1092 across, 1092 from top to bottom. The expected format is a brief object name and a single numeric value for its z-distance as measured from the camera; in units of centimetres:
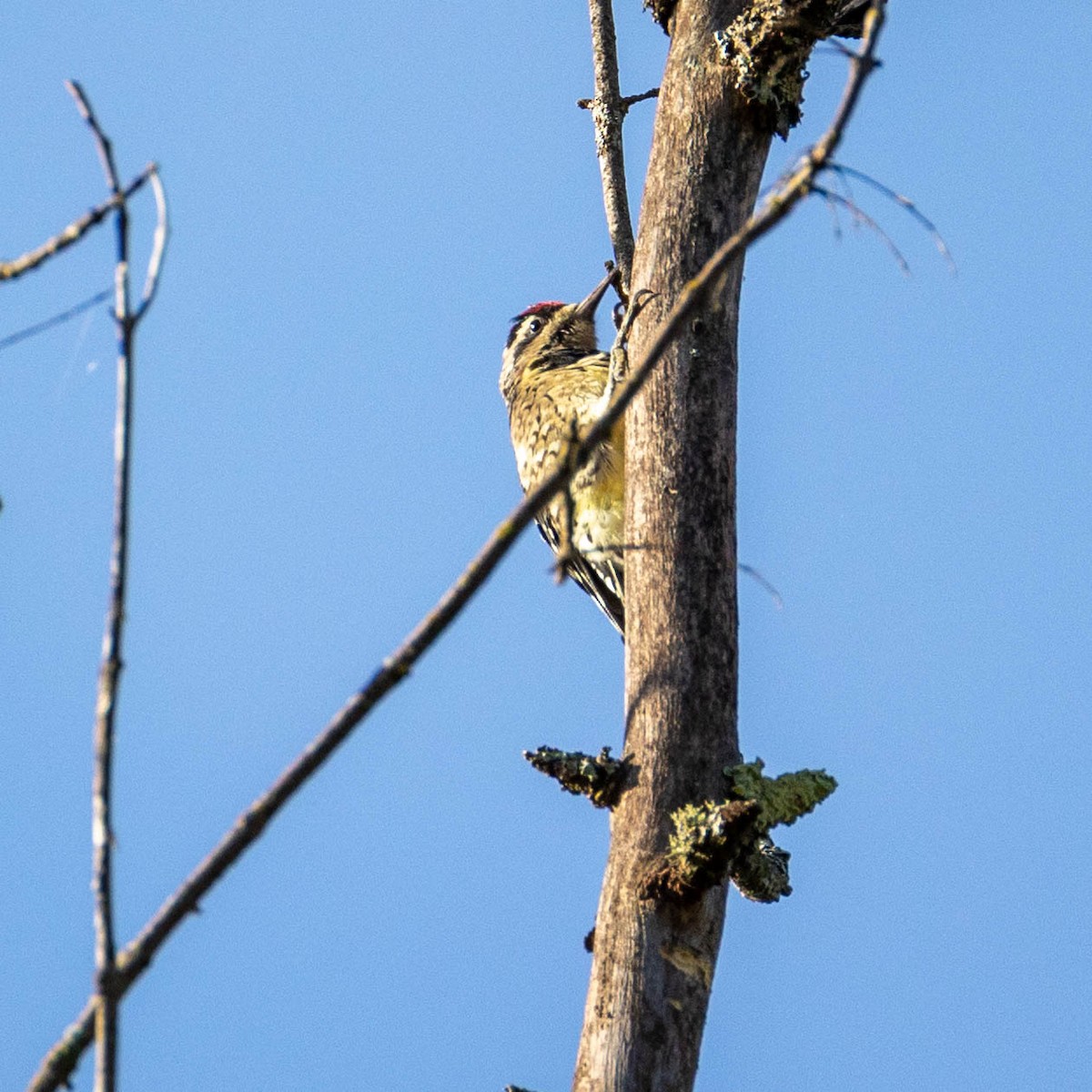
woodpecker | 1103
